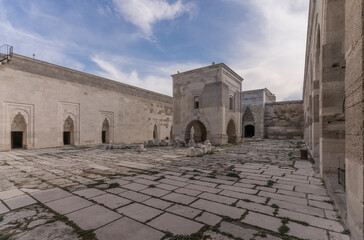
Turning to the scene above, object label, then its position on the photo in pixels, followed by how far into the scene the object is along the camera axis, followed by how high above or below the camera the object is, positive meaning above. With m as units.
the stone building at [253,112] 21.72 +0.93
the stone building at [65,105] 11.60 +1.24
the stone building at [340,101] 1.83 +0.34
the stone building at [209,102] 13.60 +1.44
